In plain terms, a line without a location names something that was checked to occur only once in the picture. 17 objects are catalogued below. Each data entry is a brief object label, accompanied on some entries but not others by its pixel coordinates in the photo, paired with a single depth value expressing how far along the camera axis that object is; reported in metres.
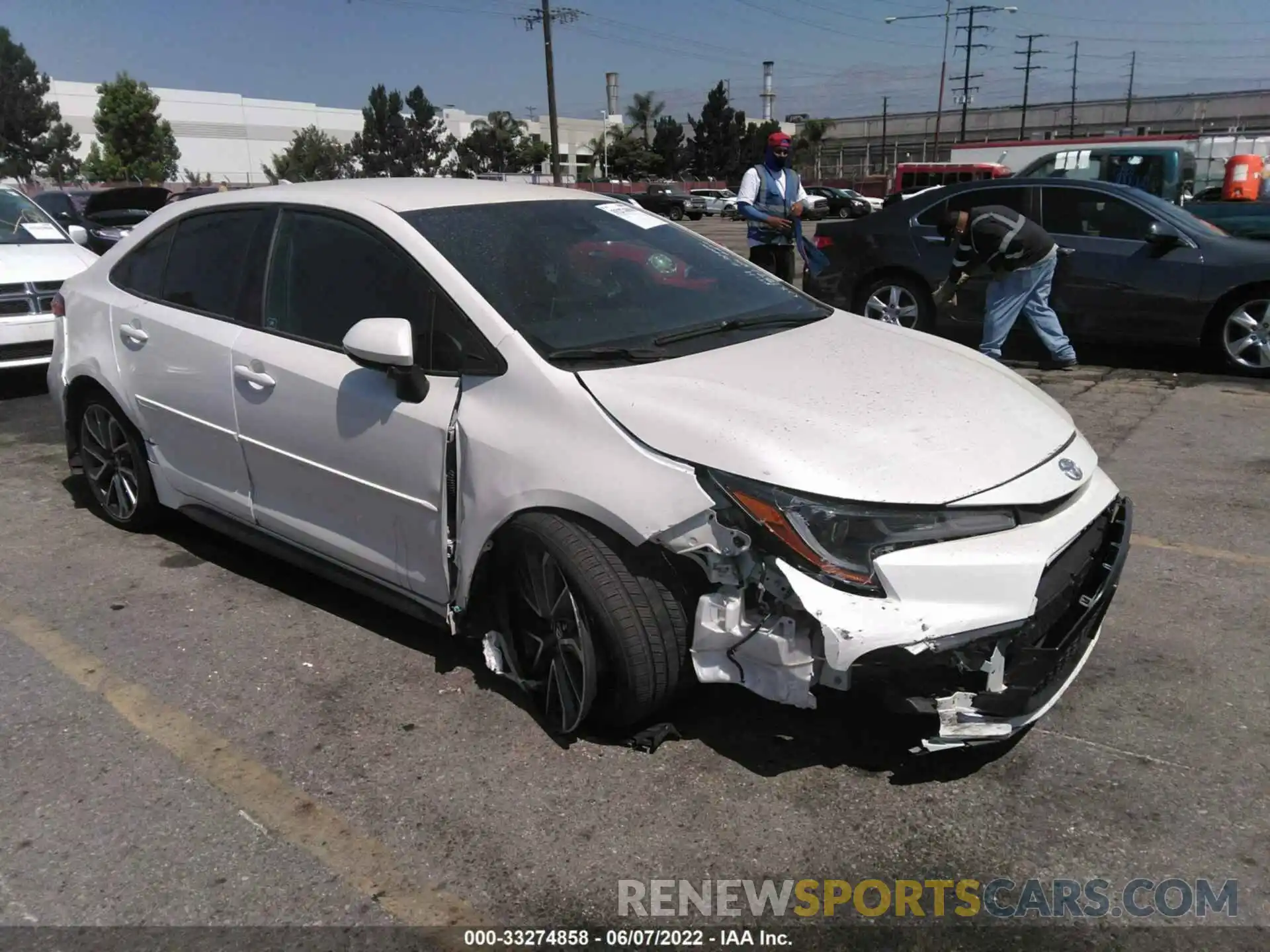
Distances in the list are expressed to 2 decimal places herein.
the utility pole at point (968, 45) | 69.69
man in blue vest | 7.98
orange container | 16.83
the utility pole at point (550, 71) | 38.16
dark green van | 14.78
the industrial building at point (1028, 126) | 78.94
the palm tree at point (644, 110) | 84.38
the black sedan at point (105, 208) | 15.12
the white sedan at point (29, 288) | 7.70
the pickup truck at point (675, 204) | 47.44
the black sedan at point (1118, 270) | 7.68
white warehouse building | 87.31
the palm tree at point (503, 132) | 81.75
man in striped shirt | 7.40
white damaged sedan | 2.50
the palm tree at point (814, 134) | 82.44
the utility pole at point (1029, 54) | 84.03
